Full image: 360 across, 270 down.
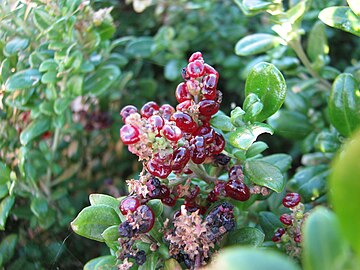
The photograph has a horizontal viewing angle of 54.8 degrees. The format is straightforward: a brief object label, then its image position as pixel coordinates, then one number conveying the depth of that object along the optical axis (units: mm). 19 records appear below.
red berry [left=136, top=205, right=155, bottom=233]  79
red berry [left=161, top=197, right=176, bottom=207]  87
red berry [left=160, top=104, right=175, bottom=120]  90
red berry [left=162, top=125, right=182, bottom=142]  78
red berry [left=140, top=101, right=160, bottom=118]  89
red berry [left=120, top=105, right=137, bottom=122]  92
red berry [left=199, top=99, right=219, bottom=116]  84
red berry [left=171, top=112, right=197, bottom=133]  81
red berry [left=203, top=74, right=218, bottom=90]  84
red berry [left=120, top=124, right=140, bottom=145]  81
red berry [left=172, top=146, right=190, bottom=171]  80
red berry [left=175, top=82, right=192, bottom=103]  87
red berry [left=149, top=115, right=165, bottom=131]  79
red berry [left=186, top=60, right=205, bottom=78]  85
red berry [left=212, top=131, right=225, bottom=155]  86
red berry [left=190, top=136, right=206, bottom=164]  83
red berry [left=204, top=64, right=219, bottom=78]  86
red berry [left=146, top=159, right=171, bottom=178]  80
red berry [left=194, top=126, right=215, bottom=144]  84
